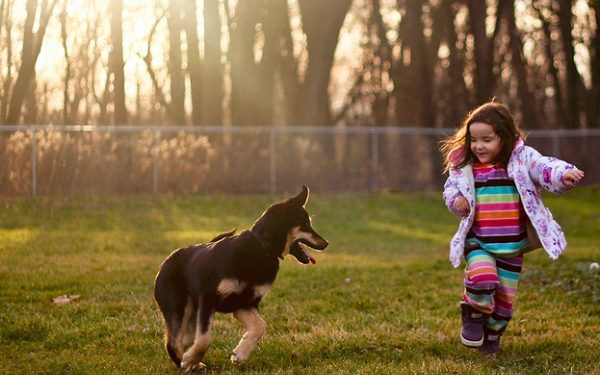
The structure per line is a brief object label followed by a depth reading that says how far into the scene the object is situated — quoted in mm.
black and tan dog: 5371
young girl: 5785
